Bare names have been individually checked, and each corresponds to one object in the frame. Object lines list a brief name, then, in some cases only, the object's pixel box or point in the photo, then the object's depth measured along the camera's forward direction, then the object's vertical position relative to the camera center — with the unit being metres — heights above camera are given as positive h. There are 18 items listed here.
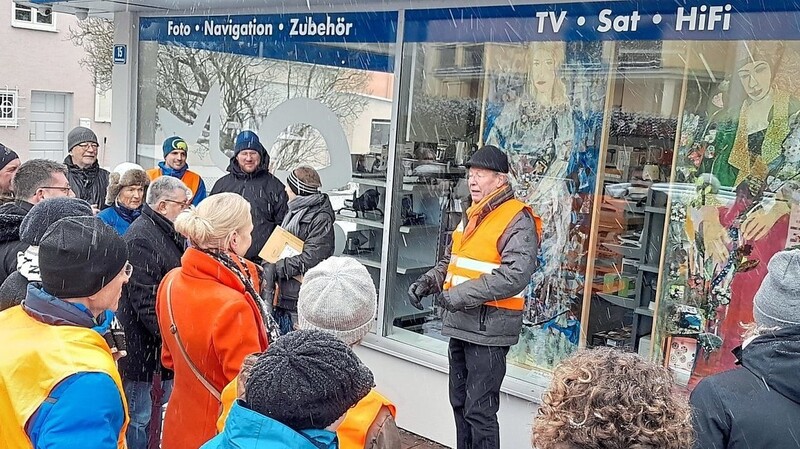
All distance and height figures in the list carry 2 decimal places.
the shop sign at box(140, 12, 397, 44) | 5.57 +0.77
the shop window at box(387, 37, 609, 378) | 5.17 -0.11
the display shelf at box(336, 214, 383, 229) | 5.79 -0.70
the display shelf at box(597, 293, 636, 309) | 5.14 -1.03
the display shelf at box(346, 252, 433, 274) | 5.62 -0.98
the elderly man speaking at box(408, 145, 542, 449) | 3.98 -0.76
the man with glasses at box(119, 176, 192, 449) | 3.60 -0.82
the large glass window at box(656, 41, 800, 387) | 4.31 -0.23
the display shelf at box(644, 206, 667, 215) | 4.93 -0.38
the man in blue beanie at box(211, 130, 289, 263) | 5.50 -0.47
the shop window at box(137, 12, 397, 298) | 5.80 +0.23
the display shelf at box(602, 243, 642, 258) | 5.14 -0.68
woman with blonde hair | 2.82 -0.73
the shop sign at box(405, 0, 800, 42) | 4.02 +0.73
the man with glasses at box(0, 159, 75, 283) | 3.28 -0.39
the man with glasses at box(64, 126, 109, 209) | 6.15 -0.47
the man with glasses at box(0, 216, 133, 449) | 1.82 -0.60
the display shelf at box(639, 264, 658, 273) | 4.99 -0.77
